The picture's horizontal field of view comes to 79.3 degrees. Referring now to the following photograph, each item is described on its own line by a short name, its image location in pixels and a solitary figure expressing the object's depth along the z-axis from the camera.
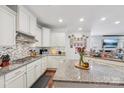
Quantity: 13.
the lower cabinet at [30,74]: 1.97
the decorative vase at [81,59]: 1.47
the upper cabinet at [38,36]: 3.34
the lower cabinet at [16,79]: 1.29
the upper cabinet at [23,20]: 1.93
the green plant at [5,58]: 1.59
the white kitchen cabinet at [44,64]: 3.07
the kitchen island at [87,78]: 0.99
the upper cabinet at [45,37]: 3.74
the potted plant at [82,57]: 1.43
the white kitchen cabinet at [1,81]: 1.16
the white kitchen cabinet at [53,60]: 3.74
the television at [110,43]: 5.06
